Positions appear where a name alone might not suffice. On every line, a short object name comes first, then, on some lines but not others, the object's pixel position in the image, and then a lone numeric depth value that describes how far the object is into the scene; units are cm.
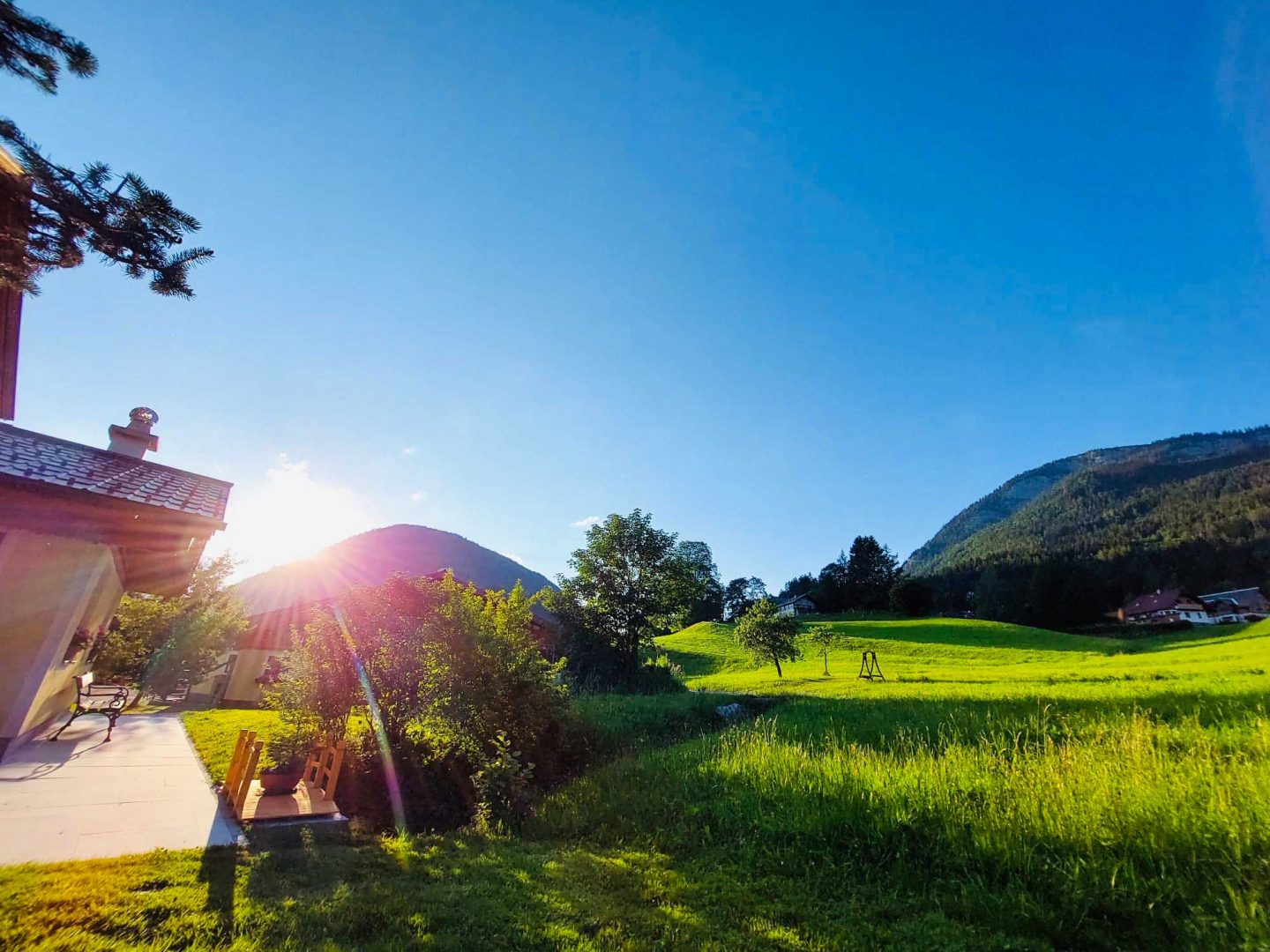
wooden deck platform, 685
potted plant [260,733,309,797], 814
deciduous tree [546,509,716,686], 2592
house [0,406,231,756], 645
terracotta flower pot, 809
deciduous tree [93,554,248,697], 2134
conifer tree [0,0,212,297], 321
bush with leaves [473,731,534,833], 831
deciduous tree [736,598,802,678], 3080
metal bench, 1094
